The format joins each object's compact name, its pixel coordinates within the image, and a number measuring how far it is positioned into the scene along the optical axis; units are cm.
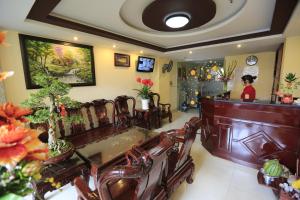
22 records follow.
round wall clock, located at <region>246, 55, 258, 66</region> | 471
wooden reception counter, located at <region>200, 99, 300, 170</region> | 210
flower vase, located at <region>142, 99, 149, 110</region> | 389
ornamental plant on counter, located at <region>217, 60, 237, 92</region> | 505
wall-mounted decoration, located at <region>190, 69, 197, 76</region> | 646
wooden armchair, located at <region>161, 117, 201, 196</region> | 161
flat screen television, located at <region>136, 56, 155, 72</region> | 459
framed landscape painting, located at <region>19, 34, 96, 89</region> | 256
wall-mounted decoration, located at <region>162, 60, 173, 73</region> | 561
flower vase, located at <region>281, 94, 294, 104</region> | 217
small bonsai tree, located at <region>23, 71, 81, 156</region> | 162
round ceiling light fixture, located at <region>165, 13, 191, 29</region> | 231
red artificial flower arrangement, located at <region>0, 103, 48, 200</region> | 43
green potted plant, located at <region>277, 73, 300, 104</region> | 217
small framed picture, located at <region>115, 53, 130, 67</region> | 403
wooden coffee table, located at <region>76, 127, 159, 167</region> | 180
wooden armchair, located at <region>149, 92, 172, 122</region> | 438
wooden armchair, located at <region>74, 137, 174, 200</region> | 93
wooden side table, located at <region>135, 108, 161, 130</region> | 388
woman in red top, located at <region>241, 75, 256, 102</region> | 342
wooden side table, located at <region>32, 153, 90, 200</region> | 149
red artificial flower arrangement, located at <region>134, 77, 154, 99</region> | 380
